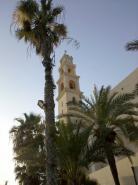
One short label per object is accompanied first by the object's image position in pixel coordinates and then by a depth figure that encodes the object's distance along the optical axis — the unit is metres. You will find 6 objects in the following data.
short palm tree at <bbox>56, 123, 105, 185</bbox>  12.45
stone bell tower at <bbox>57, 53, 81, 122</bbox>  45.03
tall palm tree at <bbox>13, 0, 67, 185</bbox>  13.17
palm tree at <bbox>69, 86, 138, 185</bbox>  17.12
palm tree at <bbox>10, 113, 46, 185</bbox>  16.84
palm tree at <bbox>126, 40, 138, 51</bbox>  14.87
